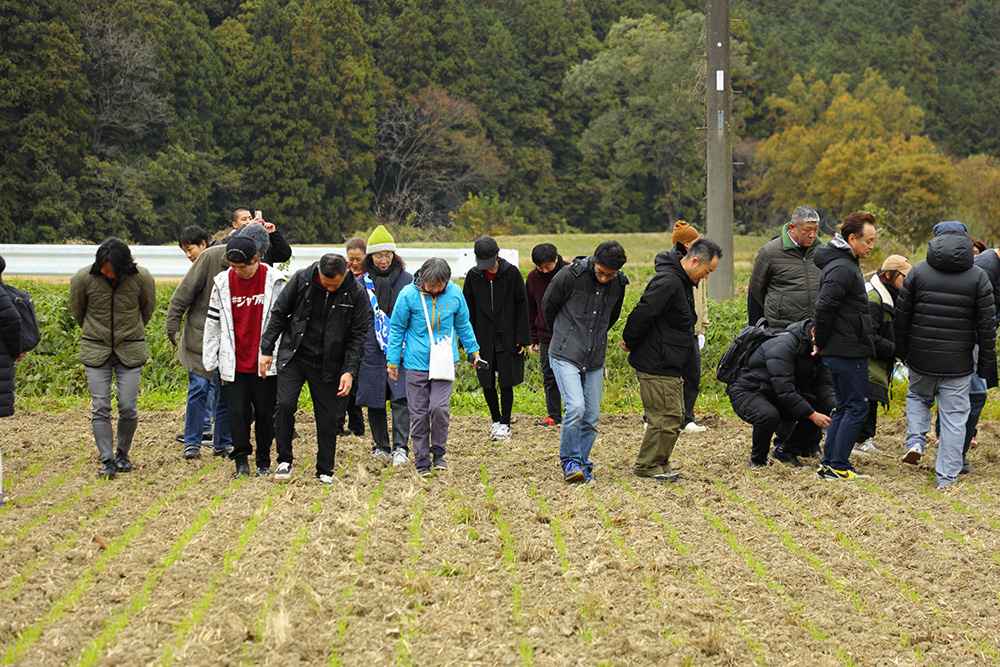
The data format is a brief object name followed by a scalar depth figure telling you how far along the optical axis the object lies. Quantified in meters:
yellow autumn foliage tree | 73.25
